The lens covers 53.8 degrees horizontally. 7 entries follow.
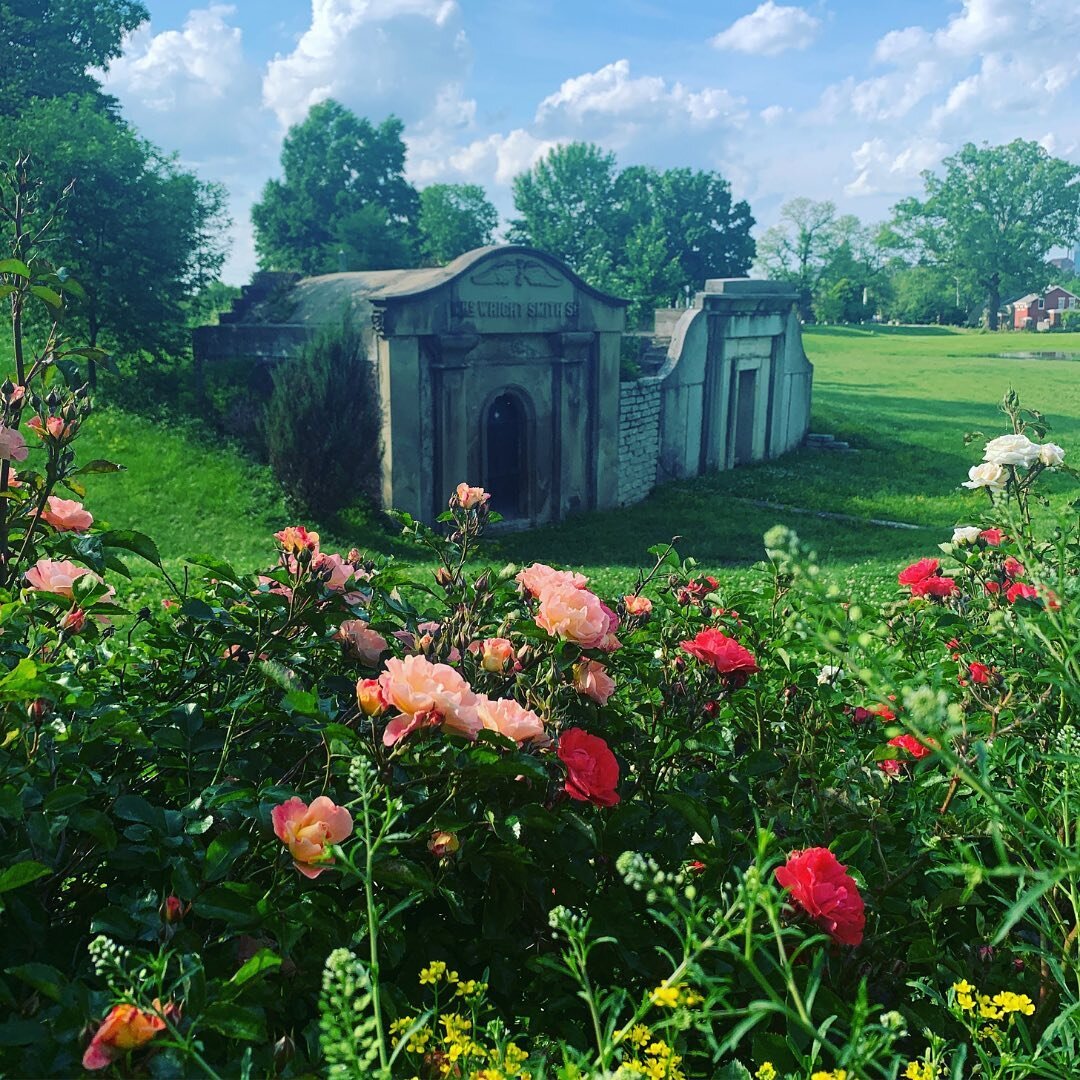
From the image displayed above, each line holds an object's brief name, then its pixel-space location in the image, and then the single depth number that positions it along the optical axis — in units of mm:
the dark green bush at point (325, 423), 14594
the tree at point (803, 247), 69938
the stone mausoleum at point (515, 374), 15070
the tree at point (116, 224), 16750
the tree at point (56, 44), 23906
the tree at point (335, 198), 37719
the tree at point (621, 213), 49406
